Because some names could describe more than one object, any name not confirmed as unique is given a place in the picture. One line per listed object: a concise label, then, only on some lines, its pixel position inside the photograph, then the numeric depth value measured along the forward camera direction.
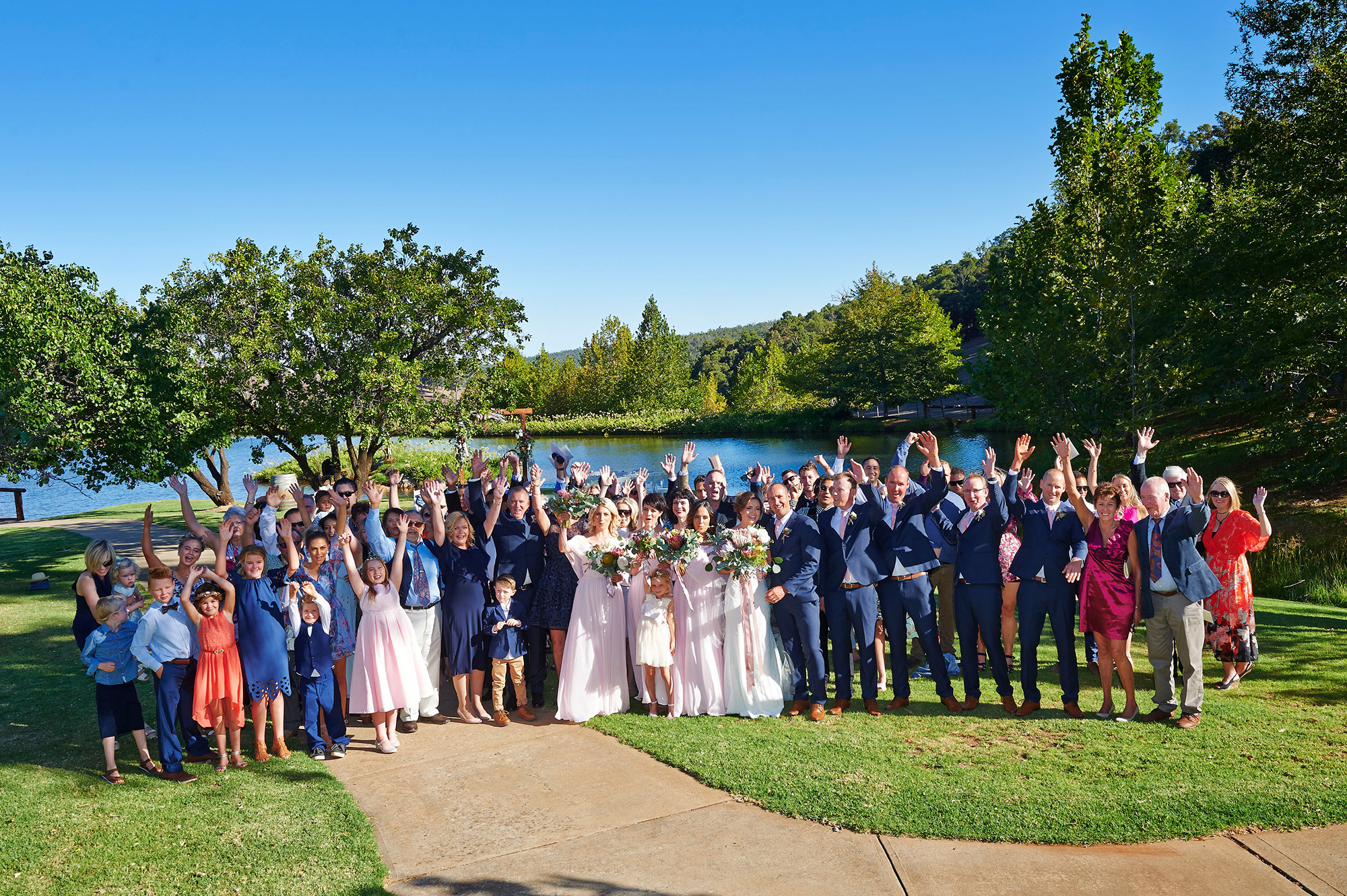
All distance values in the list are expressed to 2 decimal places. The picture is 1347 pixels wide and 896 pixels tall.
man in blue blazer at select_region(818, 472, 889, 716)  7.25
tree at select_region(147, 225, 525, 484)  17.95
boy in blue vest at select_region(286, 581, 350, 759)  6.57
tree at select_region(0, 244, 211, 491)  12.16
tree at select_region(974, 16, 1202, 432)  19.02
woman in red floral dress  7.20
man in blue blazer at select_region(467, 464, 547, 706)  7.69
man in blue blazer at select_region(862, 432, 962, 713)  7.24
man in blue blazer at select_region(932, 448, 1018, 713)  7.07
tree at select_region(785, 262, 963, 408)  46.94
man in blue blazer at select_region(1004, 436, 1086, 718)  6.86
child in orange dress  6.18
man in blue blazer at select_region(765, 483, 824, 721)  7.25
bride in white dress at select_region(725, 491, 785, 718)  7.27
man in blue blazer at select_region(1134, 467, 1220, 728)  6.53
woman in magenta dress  6.66
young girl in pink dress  6.73
